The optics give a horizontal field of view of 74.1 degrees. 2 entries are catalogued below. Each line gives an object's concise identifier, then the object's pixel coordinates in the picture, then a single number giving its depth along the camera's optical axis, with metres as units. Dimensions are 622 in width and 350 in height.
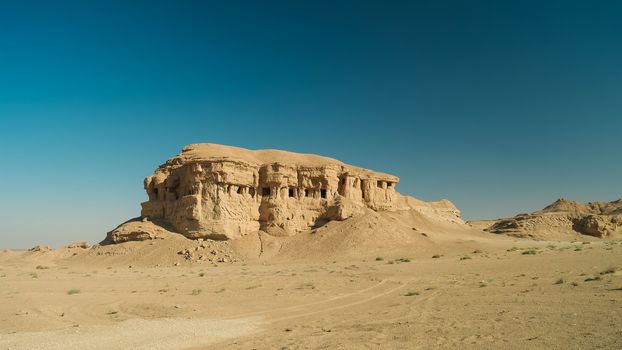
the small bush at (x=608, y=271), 16.23
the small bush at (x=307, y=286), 19.39
